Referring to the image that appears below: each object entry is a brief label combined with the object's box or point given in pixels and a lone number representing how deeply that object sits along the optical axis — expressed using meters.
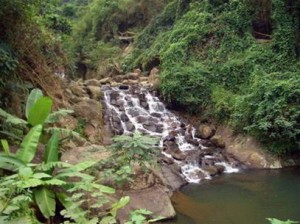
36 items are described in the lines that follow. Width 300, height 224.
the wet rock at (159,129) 11.60
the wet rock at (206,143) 11.12
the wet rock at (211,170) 9.48
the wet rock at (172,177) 8.41
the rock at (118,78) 17.07
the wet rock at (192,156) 9.93
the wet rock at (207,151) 10.49
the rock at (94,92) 12.42
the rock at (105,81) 16.47
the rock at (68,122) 8.49
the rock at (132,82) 15.73
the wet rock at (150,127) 11.66
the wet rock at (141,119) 12.05
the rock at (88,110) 9.66
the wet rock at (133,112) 12.42
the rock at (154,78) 14.20
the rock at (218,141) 11.04
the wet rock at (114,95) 13.31
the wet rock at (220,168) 9.71
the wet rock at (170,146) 10.48
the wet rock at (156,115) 12.56
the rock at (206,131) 11.58
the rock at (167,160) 9.46
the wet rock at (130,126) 11.51
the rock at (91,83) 13.79
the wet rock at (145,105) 13.01
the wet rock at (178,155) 10.02
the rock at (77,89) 11.16
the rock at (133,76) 16.97
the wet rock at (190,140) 11.12
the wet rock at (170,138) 11.07
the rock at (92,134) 9.36
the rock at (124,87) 14.68
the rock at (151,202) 6.17
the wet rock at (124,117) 12.05
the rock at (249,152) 10.19
